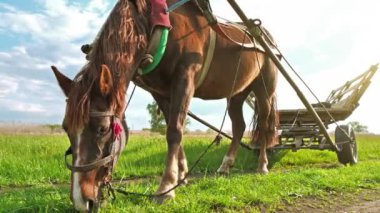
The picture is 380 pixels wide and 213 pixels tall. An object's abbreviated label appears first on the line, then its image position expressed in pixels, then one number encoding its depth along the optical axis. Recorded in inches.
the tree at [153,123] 1331.1
